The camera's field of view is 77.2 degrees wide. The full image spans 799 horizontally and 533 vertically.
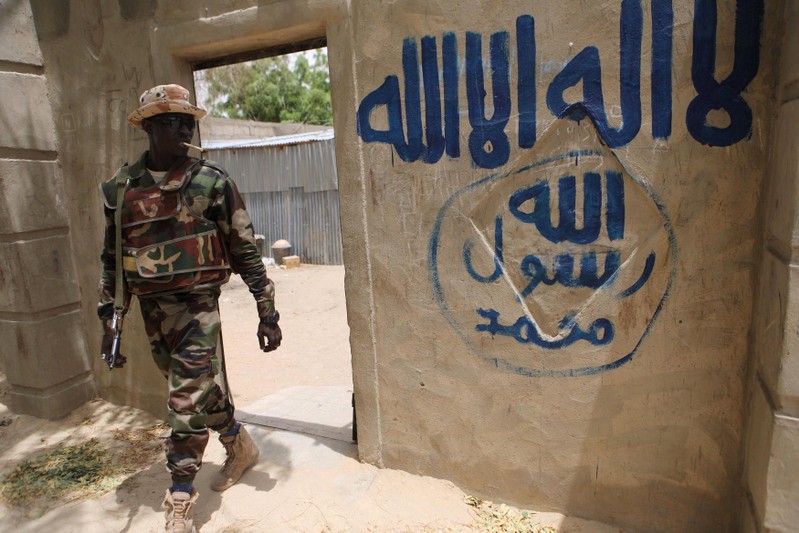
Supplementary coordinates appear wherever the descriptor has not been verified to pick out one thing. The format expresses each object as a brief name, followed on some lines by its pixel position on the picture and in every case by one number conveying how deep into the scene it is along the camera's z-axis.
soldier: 2.23
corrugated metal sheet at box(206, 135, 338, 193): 10.96
